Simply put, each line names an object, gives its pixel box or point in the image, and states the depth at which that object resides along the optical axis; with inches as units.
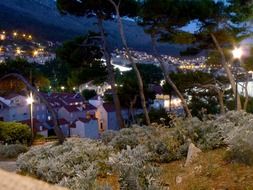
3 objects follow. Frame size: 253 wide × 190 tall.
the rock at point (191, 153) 160.1
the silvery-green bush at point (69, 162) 120.3
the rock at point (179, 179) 141.0
